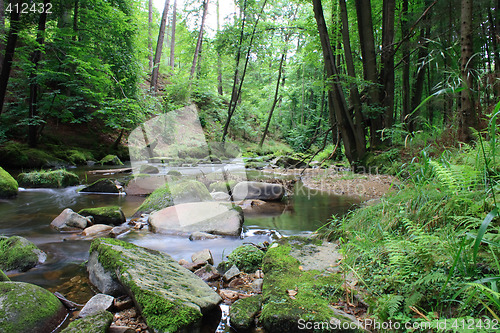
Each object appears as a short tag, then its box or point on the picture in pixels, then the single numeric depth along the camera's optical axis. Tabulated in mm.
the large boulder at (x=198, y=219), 4539
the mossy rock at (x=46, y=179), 7777
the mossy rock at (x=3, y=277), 2334
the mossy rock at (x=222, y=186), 7605
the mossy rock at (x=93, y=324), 1778
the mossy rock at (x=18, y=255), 3000
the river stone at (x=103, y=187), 7617
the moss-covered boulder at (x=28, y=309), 1846
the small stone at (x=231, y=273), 2811
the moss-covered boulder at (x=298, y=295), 1710
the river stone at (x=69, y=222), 4504
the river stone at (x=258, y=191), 6965
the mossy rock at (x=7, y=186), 6453
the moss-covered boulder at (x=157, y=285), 1875
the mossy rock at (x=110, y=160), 13268
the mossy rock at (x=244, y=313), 1934
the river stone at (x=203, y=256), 3336
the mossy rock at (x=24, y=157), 10148
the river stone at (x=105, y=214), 4812
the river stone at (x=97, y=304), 2164
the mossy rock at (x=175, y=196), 5738
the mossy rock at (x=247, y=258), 3049
